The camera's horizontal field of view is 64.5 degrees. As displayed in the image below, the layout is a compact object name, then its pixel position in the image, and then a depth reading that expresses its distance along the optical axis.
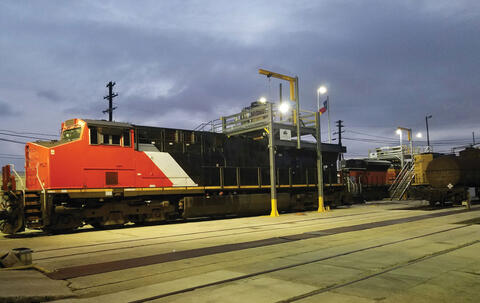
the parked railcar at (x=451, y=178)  23.47
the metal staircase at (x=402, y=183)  32.46
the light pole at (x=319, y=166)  21.34
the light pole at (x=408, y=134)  37.67
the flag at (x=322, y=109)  28.78
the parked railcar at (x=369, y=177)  32.69
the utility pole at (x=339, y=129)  63.62
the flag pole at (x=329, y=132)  27.55
